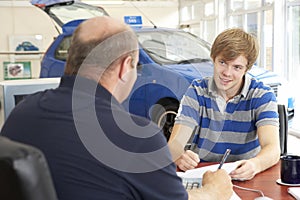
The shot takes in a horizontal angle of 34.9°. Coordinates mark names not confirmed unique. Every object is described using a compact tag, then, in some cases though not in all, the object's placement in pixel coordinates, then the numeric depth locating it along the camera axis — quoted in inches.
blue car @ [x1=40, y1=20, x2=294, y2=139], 187.4
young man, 81.9
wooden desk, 62.1
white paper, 64.3
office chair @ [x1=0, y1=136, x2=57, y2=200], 25.7
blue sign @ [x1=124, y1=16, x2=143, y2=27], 230.2
